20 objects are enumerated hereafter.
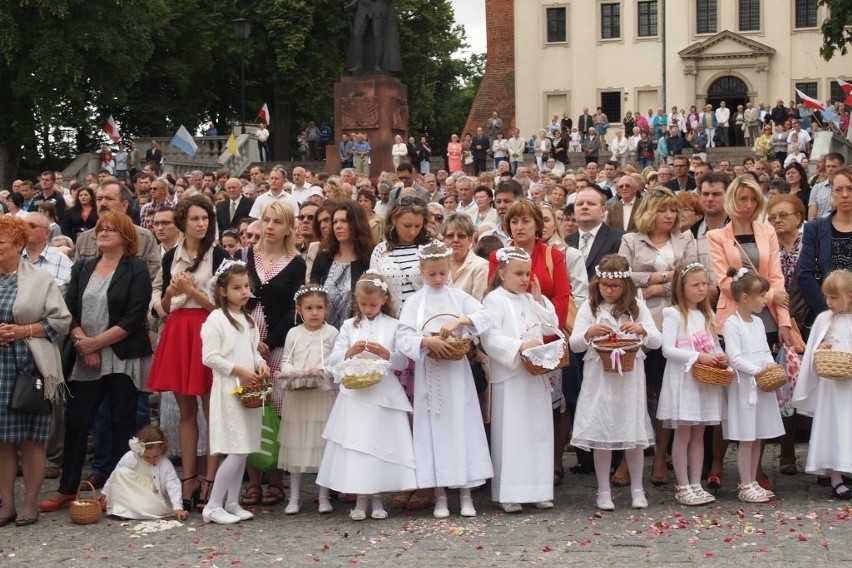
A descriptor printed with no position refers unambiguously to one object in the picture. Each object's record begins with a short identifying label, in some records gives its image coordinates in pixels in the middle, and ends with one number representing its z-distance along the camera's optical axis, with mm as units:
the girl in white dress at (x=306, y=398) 9266
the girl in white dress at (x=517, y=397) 8930
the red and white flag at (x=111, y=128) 37344
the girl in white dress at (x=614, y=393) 8961
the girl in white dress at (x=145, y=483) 9211
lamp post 34406
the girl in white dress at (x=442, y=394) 8891
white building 57656
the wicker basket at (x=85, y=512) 9039
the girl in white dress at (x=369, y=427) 8867
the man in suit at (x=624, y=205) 12656
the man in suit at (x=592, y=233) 10578
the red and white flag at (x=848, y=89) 28203
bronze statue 29875
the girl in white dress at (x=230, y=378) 8969
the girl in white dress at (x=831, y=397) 9117
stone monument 29875
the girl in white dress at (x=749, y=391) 9156
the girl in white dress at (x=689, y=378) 9086
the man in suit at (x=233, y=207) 16875
